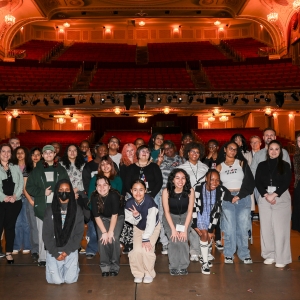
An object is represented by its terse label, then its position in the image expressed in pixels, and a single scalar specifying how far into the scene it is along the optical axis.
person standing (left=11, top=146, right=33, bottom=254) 5.12
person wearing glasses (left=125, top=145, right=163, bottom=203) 4.76
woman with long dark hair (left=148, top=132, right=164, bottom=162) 5.66
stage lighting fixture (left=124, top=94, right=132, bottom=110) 16.19
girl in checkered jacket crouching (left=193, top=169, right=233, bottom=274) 4.26
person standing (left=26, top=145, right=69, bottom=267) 4.47
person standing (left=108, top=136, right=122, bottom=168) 5.71
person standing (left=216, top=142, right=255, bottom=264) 4.52
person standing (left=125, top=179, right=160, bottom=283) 3.96
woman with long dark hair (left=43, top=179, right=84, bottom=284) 3.90
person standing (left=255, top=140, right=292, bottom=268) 4.38
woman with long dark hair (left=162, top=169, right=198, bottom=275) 4.16
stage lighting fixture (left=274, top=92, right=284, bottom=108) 15.73
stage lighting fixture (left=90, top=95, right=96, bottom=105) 16.62
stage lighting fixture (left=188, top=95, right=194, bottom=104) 16.66
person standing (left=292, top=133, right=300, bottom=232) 4.59
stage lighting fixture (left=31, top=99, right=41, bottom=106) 16.49
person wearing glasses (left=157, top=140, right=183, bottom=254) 5.23
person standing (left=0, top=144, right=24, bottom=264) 4.63
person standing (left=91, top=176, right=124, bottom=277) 4.18
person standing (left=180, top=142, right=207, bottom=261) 4.71
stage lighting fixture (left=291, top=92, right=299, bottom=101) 15.96
